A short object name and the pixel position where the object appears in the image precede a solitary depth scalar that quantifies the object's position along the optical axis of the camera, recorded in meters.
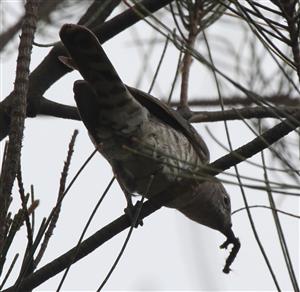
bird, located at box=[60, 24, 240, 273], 6.88
